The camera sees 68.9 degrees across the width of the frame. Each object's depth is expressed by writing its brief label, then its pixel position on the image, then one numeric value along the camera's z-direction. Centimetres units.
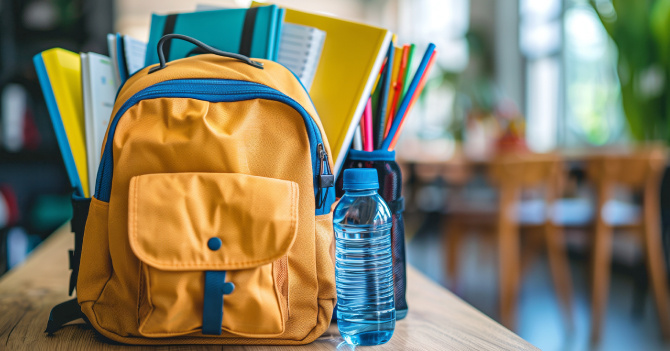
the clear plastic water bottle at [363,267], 60
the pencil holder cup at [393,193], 64
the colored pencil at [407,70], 68
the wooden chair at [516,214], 239
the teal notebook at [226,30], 66
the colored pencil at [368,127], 66
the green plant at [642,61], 285
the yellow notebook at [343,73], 64
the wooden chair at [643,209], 224
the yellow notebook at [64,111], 68
